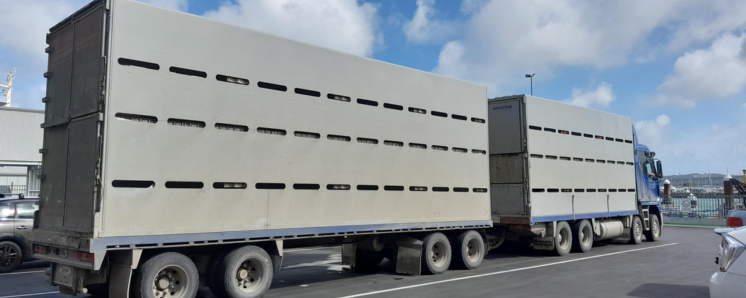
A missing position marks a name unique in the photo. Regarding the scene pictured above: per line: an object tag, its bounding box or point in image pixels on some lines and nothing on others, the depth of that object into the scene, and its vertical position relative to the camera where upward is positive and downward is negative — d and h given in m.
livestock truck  6.56 +0.64
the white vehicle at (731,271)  4.13 -0.57
